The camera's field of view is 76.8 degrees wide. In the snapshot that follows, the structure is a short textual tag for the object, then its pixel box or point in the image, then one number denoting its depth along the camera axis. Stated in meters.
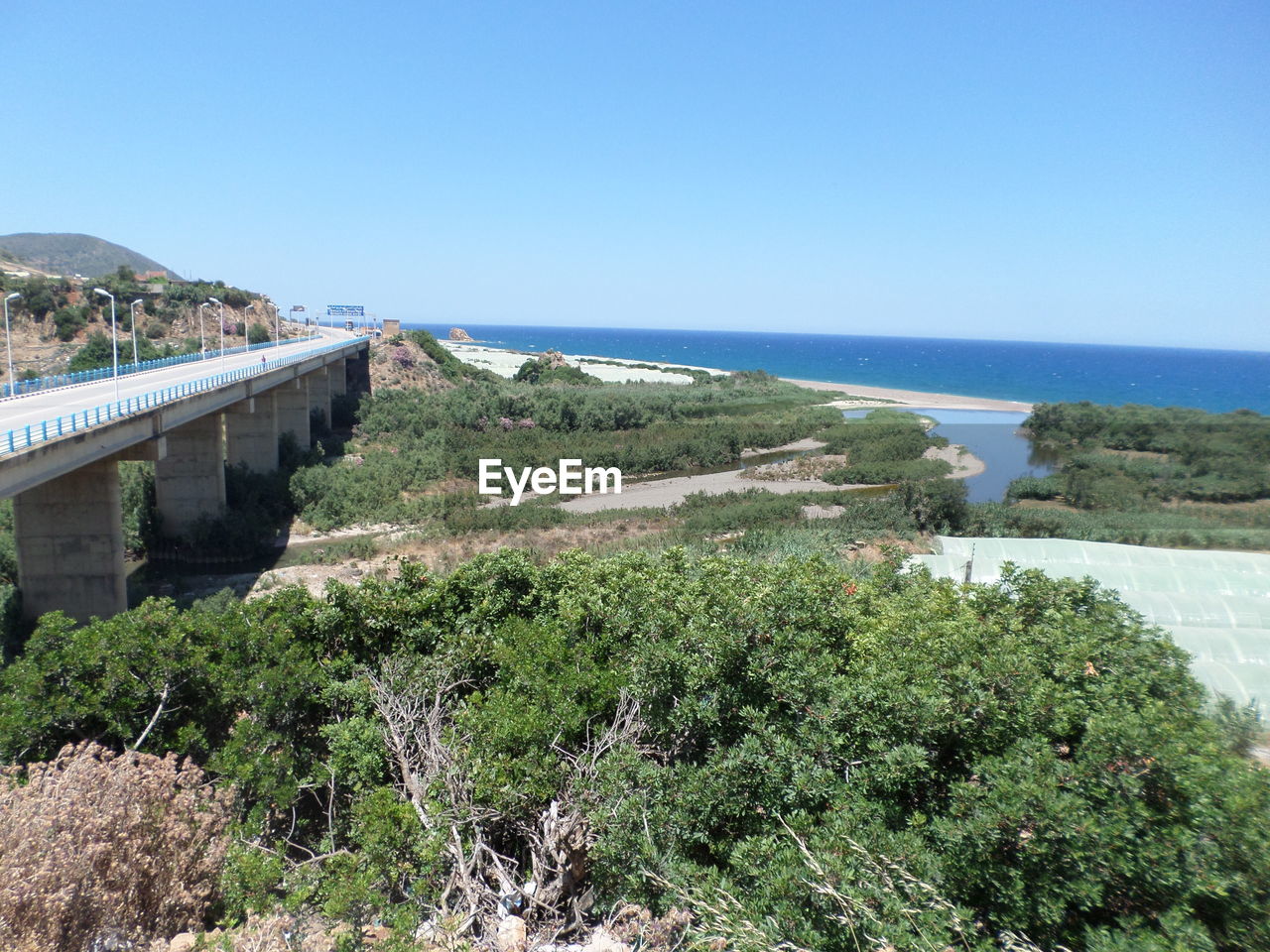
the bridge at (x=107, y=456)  17.47
